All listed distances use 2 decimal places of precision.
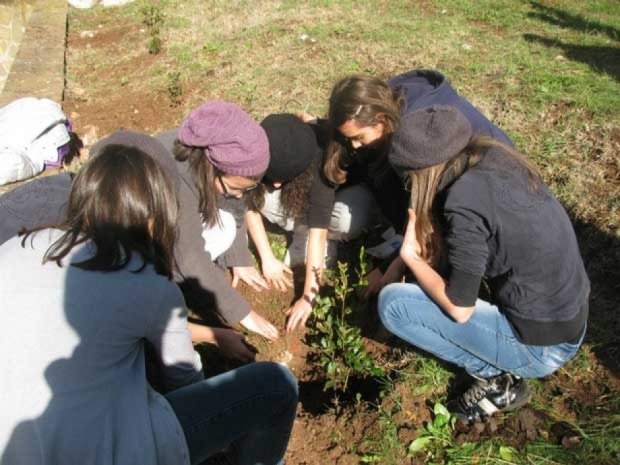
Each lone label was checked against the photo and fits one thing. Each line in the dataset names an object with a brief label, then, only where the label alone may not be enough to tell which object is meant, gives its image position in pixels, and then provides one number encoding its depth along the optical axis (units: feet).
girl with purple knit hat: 7.80
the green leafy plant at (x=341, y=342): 8.87
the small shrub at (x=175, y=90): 17.65
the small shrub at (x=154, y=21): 21.39
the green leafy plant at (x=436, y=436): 7.89
